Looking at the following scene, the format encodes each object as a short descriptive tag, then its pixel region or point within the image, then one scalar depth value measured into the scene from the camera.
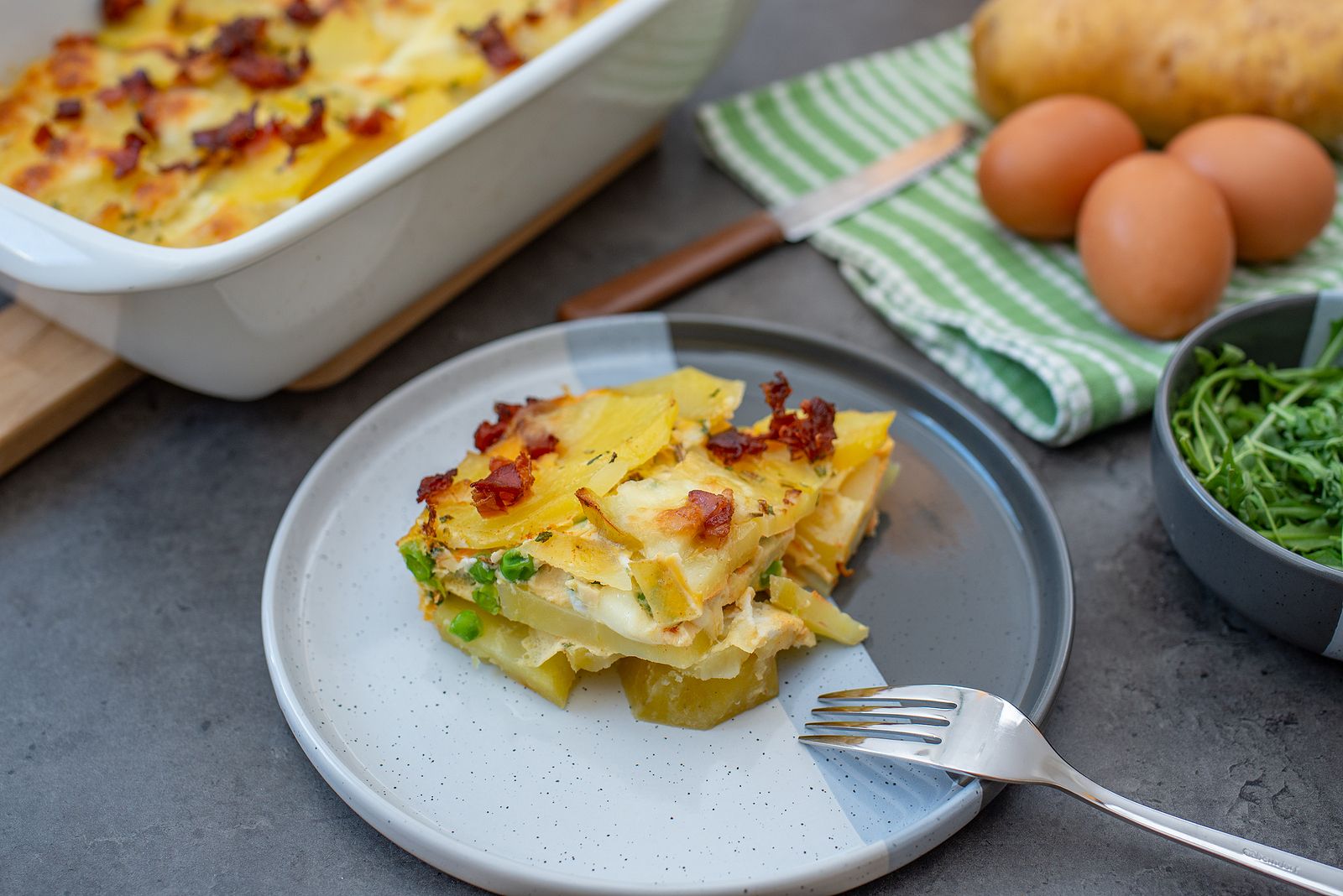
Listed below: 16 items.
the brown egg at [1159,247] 0.61
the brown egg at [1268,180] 0.63
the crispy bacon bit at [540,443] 0.55
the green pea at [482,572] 0.53
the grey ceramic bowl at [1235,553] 0.52
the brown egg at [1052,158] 0.65
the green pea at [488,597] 0.53
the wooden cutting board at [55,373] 0.61
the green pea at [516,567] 0.52
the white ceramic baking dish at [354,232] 0.54
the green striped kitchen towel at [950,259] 0.61
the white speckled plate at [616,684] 0.50
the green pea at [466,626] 0.53
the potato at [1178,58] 0.67
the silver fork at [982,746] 0.48
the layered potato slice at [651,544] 0.52
